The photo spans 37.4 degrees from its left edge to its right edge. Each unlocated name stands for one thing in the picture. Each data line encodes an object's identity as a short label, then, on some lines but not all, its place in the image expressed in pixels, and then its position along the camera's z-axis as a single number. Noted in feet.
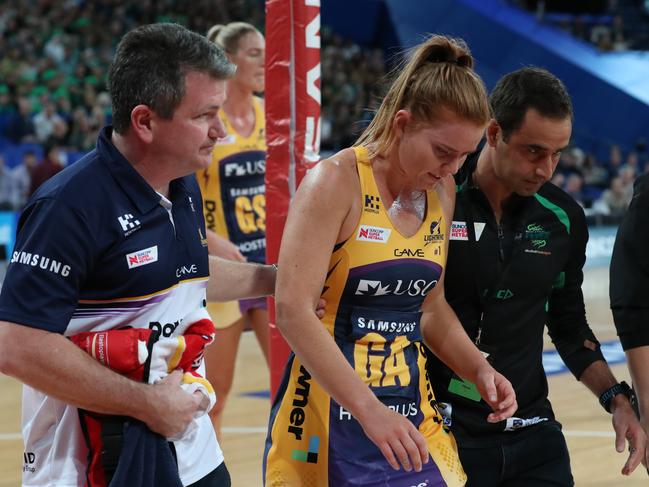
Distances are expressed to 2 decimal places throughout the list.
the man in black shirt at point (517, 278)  9.44
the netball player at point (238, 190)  16.93
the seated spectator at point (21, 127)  48.14
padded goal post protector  13.20
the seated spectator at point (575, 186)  58.90
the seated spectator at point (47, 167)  41.50
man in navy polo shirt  6.81
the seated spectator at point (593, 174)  66.28
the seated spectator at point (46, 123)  48.44
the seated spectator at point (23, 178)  43.11
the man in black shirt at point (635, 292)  9.29
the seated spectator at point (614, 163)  67.62
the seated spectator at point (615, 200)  56.08
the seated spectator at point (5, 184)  43.14
